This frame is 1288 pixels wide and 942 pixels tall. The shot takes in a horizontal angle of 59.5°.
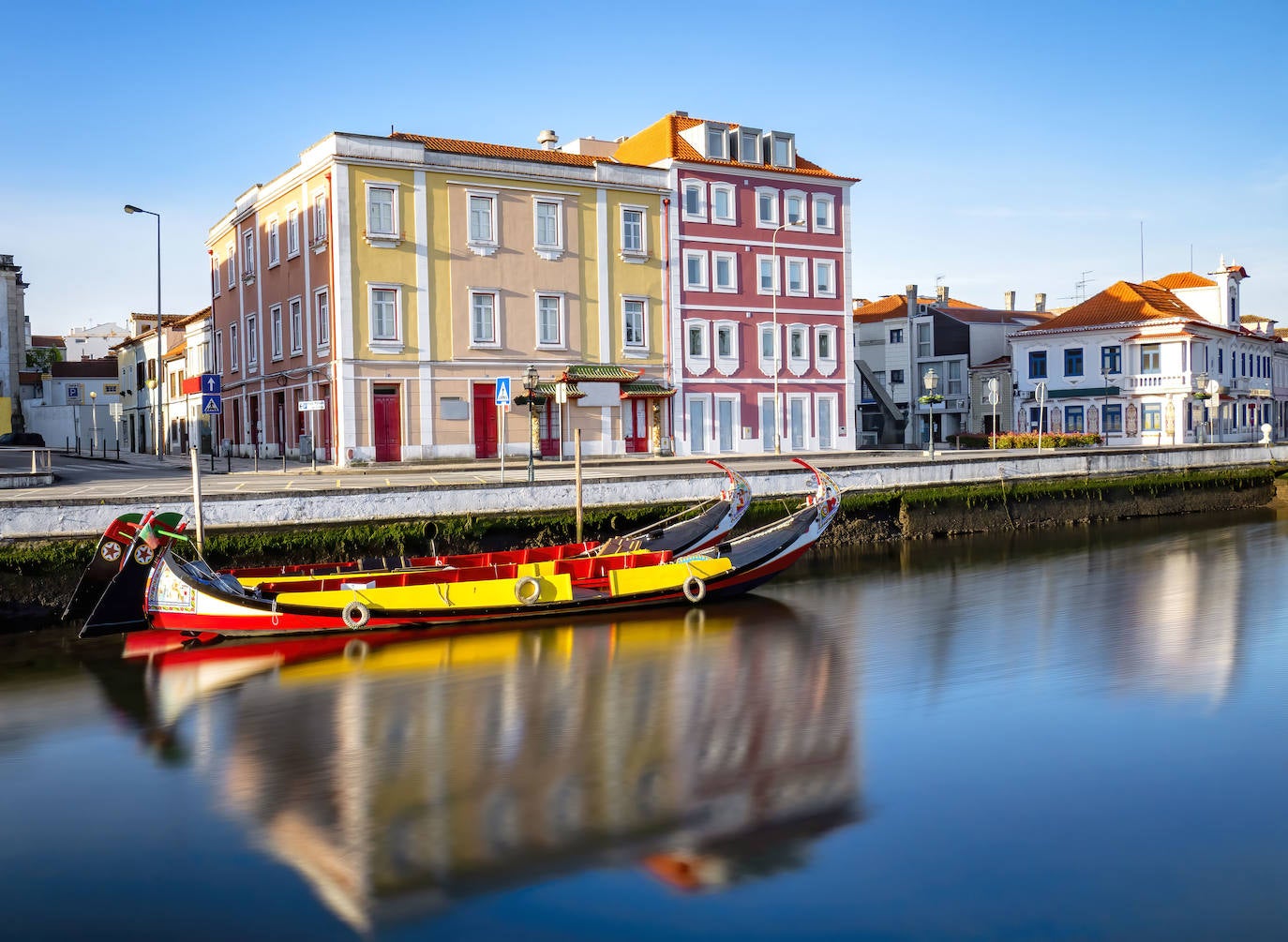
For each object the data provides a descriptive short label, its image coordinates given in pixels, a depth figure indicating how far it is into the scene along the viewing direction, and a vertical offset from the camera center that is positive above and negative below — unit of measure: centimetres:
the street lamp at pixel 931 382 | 3859 +206
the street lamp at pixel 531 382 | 2905 +180
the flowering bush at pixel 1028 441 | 4988 +3
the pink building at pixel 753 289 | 4366 +634
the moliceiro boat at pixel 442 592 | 1788 -233
